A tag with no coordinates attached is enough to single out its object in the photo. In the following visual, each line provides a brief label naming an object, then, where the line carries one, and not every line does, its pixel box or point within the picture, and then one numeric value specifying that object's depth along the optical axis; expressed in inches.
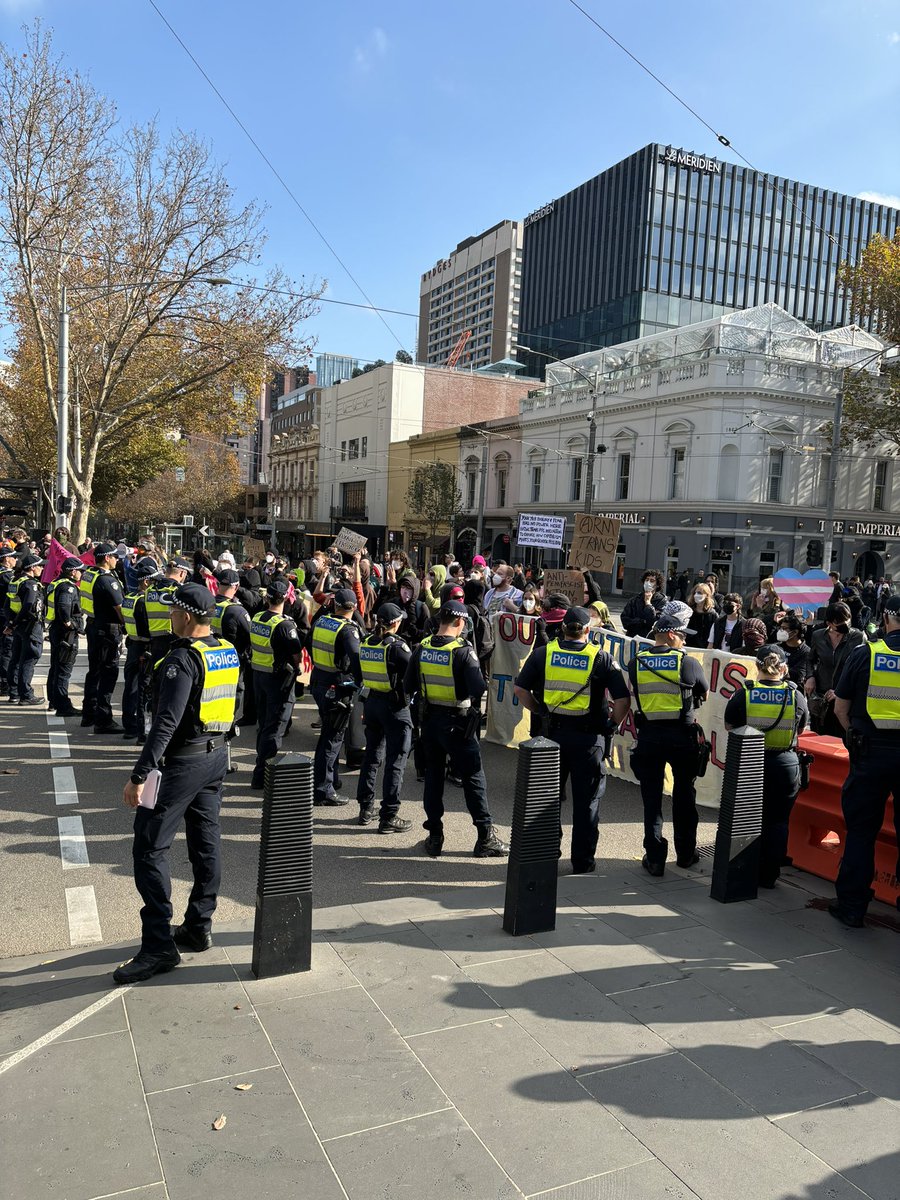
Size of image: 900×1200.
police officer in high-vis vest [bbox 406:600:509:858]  243.9
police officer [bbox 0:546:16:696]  449.1
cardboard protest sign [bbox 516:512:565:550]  727.7
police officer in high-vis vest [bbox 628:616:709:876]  236.8
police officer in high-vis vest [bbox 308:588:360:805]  289.0
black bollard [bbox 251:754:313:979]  164.6
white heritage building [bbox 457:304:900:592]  1396.4
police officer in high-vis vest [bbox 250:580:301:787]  292.4
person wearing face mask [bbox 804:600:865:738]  298.8
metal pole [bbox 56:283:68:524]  748.6
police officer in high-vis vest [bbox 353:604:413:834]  265.9
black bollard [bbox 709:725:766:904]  214.5
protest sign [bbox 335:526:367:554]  570.9
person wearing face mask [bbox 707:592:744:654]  418.3
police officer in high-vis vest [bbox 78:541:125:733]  365.1
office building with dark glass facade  2839.6
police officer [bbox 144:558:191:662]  332.5
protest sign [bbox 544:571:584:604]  482.1
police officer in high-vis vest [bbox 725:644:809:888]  229.6
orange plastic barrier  233.7
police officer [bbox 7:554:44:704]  406.3
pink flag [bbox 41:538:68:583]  543.8
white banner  314.5
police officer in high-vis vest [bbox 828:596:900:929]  205.0
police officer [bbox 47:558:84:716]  386.0
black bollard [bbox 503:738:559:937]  189.5
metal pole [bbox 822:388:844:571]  1110.2
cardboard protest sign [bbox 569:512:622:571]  525.3
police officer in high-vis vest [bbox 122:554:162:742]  352.8
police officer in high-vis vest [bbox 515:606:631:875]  235.8
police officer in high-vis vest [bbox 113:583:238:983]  168.2
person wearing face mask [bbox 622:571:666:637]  444.5
